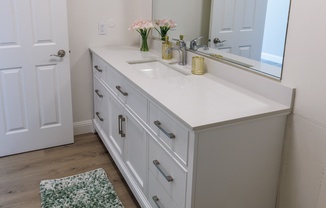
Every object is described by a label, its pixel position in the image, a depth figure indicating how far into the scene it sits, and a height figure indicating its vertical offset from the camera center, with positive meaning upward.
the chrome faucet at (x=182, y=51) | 2.50 -0.34
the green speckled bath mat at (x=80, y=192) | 2.28 -1.32
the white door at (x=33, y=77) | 2.69 -0.63
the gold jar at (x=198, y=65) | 2.24 -0.39
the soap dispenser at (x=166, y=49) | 2.67 -0.34
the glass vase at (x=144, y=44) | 2.98 -0.35
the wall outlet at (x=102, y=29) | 3.15 -0.24
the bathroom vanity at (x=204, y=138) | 1.51 -0.63
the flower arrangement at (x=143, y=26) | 2.81 -0.18
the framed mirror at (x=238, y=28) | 1.74 -0.14
